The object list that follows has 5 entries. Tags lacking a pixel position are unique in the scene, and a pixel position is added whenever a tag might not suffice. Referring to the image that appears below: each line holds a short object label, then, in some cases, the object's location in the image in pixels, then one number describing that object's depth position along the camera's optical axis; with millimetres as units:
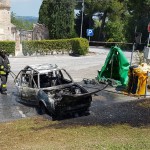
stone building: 36719
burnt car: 10328
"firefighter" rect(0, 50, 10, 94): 14336
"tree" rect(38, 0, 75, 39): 38438
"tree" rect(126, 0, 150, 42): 41031
